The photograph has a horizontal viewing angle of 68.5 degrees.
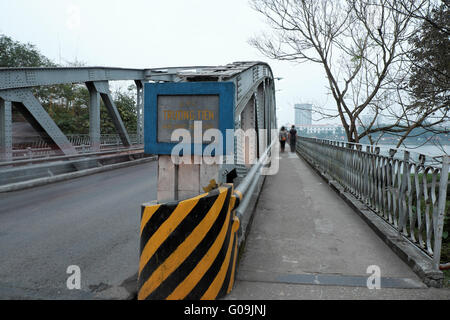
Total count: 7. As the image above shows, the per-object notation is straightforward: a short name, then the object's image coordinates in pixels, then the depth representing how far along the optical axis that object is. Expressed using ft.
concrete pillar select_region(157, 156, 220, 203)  11.25
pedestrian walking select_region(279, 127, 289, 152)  82.56
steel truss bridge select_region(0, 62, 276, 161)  19.40
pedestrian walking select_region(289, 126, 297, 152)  70.48
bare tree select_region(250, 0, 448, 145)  34.14
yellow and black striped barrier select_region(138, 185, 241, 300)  9.34
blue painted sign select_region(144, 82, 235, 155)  10.75
